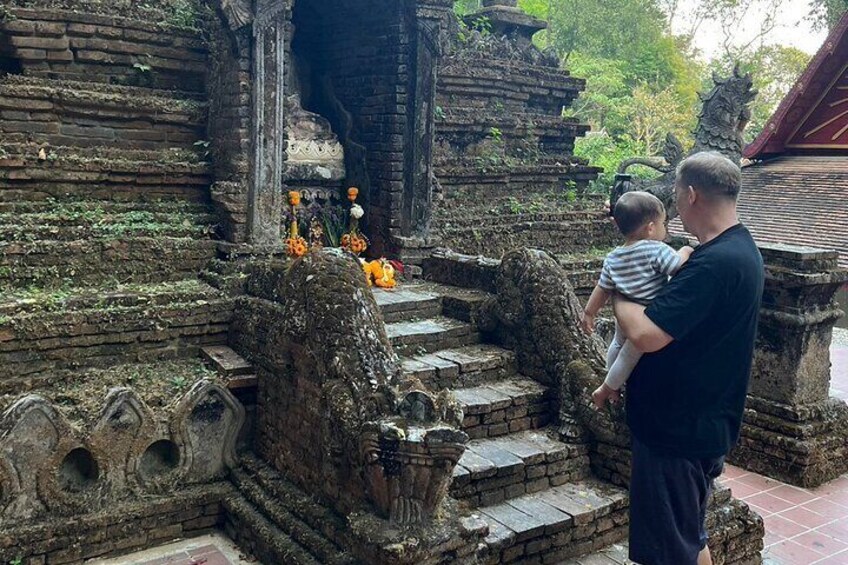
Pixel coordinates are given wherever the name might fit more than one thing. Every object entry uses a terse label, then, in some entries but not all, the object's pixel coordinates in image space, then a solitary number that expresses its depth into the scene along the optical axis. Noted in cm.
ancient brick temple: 462
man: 301
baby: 346
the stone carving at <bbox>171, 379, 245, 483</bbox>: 532
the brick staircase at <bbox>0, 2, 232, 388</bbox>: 564
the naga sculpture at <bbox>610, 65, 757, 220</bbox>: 1009
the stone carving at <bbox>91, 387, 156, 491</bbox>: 500
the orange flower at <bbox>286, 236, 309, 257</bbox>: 752
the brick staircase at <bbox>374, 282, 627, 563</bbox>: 474
